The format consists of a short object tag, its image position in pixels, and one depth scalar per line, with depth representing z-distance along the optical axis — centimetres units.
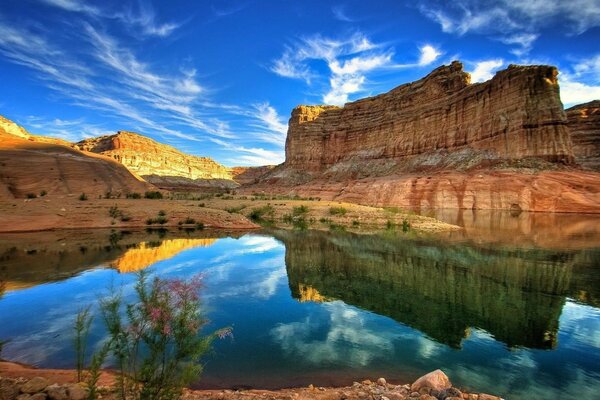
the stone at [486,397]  520
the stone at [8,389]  448
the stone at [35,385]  467
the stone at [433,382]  535
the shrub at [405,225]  2960
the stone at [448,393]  503
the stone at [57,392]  451
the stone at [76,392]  456
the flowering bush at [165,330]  412
